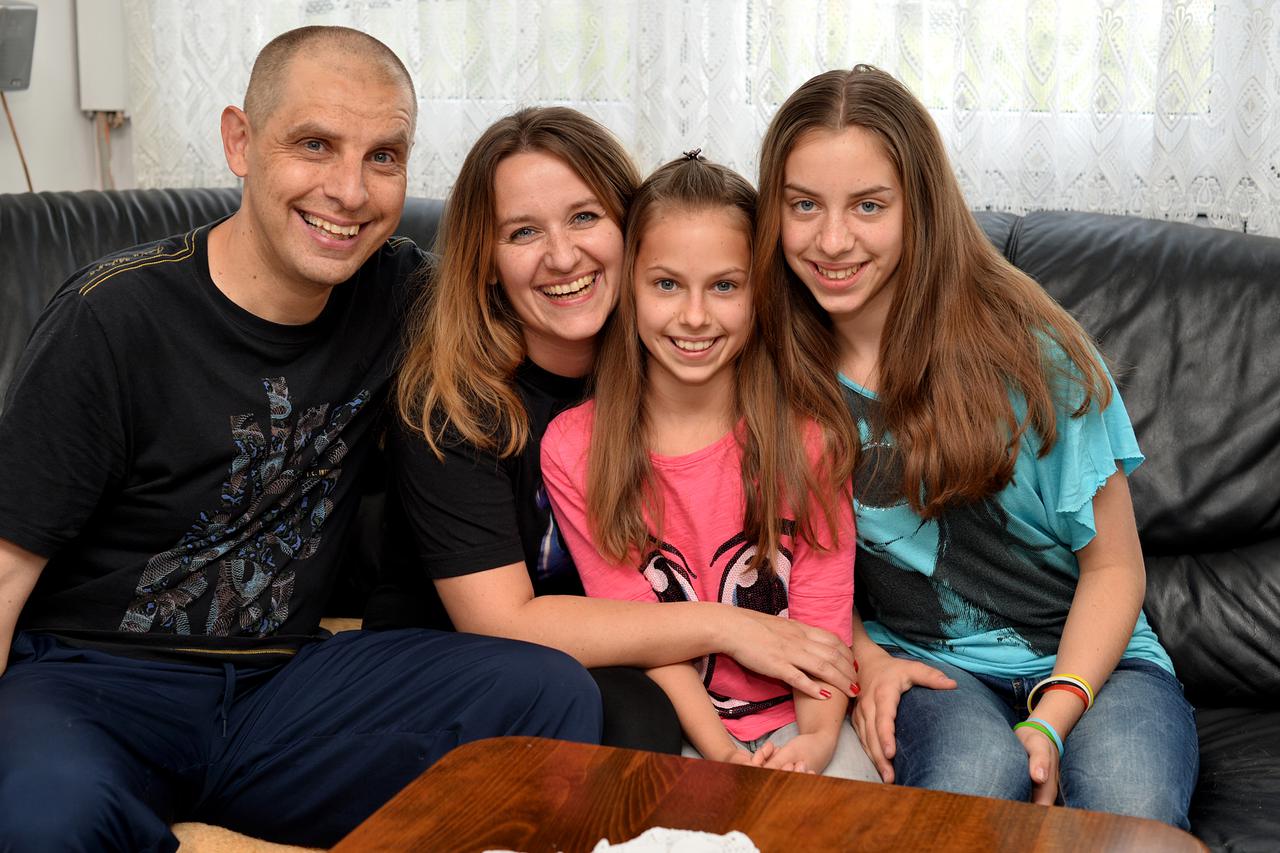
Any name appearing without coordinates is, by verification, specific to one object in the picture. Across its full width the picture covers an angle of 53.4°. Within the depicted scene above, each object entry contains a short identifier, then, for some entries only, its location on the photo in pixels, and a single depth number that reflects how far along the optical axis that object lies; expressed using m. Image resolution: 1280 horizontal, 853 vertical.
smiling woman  1.64
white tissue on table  1.05
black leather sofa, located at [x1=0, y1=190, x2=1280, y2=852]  1.87
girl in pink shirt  1.68
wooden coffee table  1.09
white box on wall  2.83
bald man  1.51
